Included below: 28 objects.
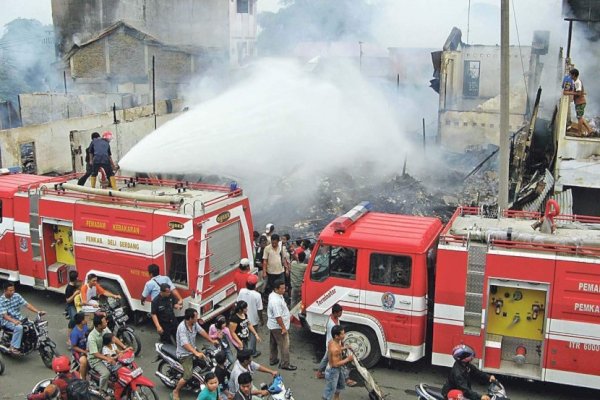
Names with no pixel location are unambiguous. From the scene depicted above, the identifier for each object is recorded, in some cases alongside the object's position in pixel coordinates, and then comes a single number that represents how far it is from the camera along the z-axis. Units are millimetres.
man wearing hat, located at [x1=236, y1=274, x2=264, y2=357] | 9930
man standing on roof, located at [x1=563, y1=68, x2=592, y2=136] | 14922
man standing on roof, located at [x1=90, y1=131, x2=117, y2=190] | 12703
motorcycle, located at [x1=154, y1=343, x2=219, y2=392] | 8977
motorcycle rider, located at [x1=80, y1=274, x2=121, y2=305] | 10539
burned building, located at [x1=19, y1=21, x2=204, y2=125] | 38062
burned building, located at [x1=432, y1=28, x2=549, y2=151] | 29094
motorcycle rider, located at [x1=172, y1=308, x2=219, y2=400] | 8789
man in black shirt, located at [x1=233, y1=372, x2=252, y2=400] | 6977
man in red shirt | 10750
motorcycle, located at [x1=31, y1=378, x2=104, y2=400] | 8008
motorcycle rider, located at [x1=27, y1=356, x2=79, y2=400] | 7492
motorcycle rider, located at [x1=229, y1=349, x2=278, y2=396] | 7484
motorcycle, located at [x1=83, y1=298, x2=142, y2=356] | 10453
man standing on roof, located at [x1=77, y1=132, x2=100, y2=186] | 12891
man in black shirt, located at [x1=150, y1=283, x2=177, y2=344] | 9836
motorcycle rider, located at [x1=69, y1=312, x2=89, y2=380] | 9156
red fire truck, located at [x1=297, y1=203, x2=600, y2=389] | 8758
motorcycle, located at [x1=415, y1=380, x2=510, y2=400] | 7486
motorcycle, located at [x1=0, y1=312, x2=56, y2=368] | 10203
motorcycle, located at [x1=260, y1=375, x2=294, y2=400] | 7633
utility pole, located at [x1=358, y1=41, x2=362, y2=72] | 40625
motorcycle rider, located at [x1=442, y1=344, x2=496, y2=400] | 7574
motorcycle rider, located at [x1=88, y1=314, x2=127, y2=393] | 8516
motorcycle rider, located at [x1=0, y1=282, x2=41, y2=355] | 10070
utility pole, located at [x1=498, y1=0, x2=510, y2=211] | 12500
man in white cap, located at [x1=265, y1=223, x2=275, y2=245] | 13188
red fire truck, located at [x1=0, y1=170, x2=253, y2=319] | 10836
